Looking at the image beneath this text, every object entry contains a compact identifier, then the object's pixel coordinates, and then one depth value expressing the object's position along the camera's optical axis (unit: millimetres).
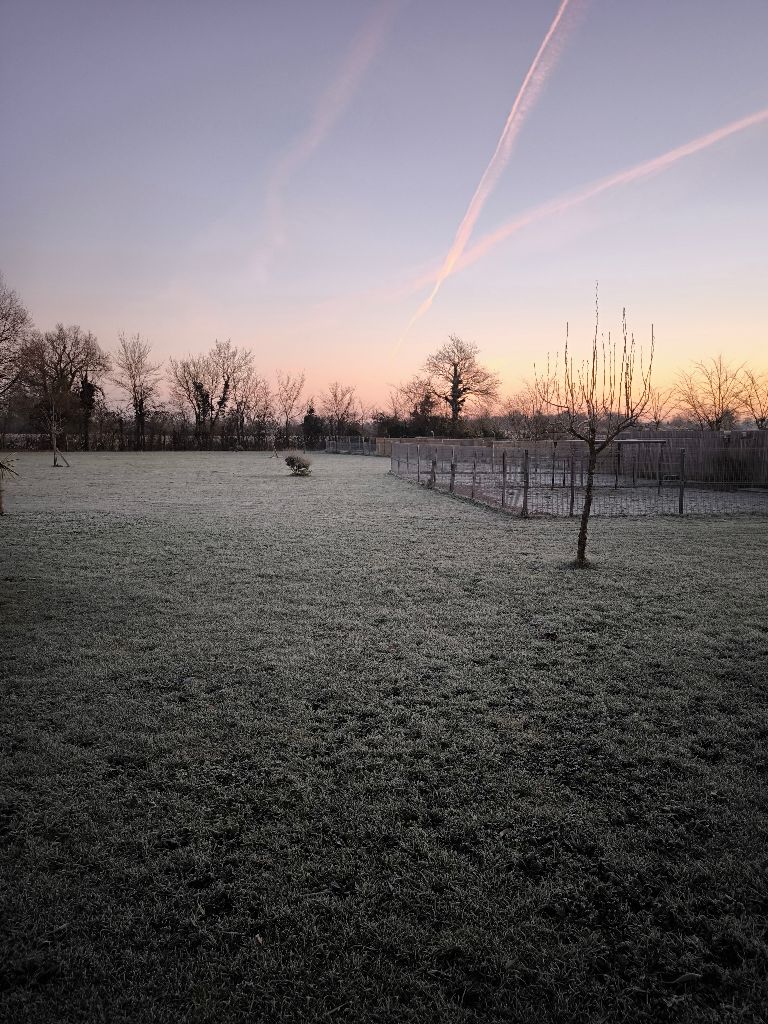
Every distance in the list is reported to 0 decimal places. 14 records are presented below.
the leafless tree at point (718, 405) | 35844
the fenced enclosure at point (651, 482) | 12891
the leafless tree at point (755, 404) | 30752
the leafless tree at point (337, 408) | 60562
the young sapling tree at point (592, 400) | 7233
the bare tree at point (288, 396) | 60781
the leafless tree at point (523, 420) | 46031
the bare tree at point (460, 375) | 52281
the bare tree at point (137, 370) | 52844
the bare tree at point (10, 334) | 37031
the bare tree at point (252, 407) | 57125
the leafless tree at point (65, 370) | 45000
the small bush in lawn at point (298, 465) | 23516
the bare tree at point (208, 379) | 57219
